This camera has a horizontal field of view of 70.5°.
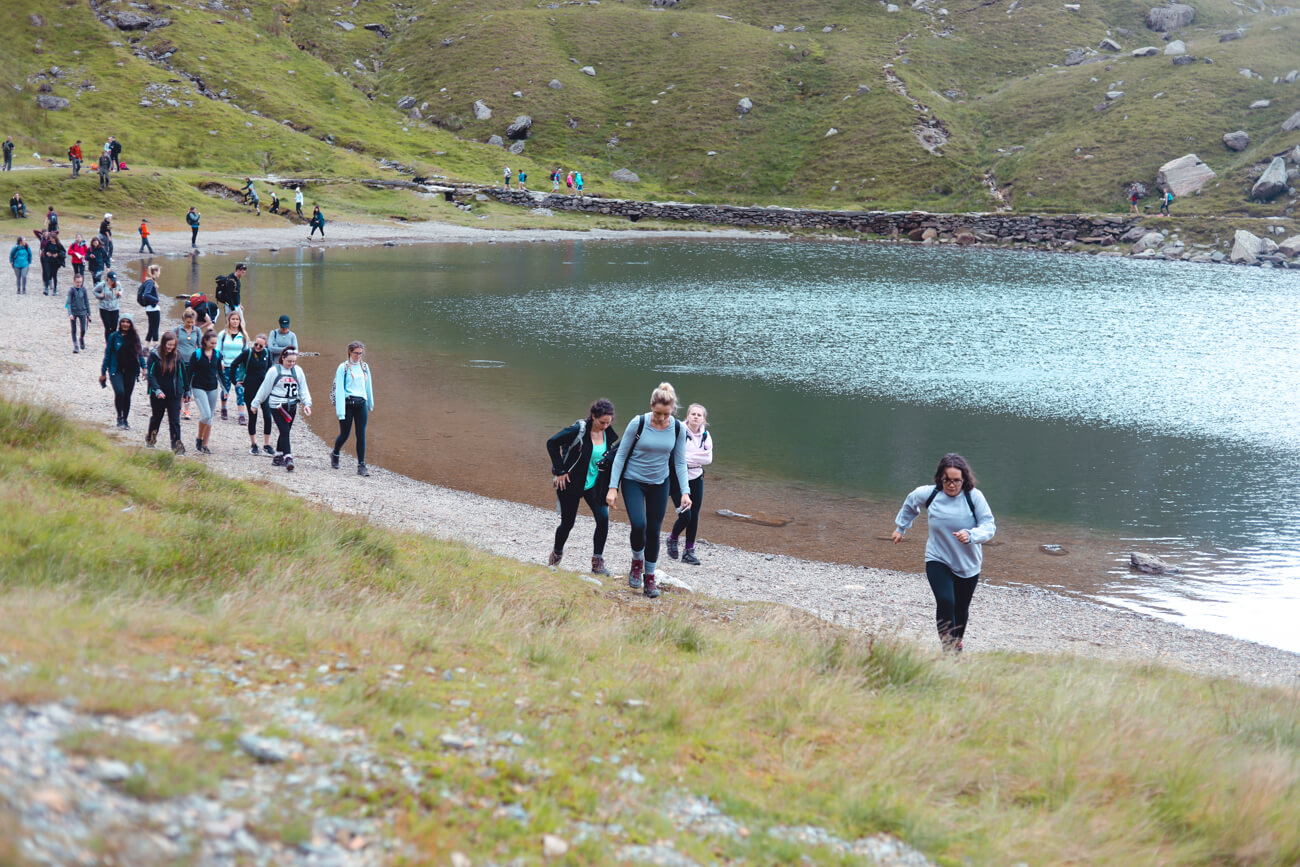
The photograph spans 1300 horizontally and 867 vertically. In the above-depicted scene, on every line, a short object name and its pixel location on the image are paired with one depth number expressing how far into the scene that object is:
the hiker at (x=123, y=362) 16.48
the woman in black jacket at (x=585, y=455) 11.17
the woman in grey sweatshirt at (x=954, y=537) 9.45
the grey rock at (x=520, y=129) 95.94
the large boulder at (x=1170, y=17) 116.44
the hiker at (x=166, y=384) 15.61
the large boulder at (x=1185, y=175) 79.44
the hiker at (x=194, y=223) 48.25
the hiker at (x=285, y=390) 16.23
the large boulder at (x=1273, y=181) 74.38
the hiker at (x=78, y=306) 24.27
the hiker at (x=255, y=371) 17.34
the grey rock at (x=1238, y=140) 81.62
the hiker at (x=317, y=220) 59.34
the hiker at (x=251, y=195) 62.34
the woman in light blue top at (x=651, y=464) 10.45
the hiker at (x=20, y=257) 30.80
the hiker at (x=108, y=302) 23.33
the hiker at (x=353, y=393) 16.44
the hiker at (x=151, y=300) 24.41
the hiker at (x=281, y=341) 17.03
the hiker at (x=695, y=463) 13.38
